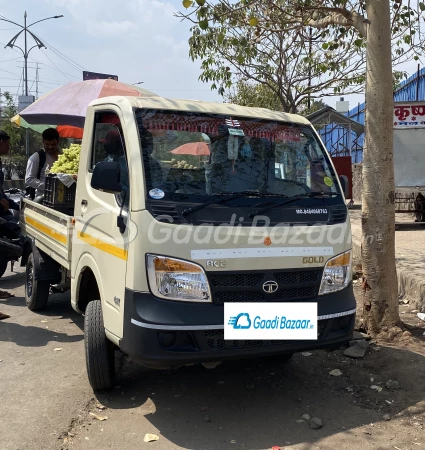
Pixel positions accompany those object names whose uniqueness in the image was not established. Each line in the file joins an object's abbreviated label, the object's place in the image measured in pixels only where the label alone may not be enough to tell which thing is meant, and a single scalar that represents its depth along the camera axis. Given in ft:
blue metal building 40.91
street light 81.09
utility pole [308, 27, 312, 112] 24.83
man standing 21.83
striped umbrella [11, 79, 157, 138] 24.64
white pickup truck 10.27
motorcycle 22.21
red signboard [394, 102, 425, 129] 33.04
